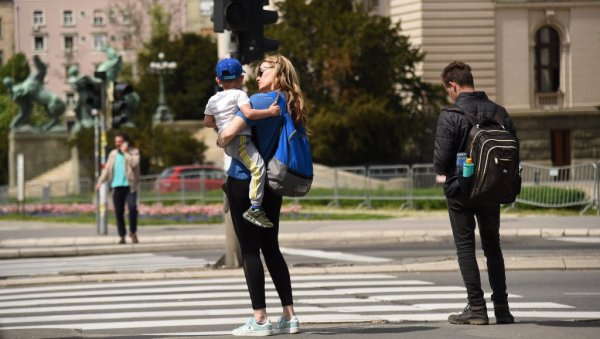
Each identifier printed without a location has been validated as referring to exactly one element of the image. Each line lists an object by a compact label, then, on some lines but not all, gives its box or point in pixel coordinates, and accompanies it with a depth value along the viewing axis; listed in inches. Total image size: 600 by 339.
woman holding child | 394.6
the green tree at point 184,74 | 3629.4
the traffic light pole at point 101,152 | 1123.9
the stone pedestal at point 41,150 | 2844.5
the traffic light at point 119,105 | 1144.8
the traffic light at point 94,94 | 1112.8
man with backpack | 408.5
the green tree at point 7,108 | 3511.3
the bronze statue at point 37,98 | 2933.1
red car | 1749.5
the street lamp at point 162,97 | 3024.1
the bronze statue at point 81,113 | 2835.6
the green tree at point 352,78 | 2192.4
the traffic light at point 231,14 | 634.8
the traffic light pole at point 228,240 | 679.7
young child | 389.7
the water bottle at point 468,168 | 403.9
